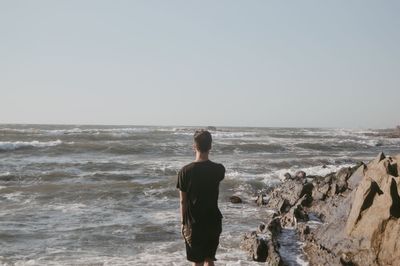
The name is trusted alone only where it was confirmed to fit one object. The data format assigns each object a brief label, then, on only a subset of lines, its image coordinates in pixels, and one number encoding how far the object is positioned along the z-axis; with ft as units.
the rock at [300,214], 31.01
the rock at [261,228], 27.21
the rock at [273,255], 22.03
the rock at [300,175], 52.15
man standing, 13.56
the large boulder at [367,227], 18.69
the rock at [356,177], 32.18
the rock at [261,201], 42.06
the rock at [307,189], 39.49
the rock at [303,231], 26.52
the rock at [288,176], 53.24
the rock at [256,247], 23.40
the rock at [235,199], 42.70
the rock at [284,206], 37.02
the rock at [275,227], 27.26
